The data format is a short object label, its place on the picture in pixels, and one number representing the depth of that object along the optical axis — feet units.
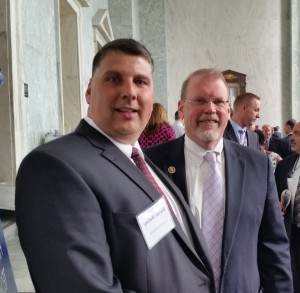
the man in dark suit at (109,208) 2.73
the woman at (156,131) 11.48
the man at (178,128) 16.81
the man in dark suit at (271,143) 20.28
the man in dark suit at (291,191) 8.33
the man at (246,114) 11.83
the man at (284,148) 19.94
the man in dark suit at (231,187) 4.69
